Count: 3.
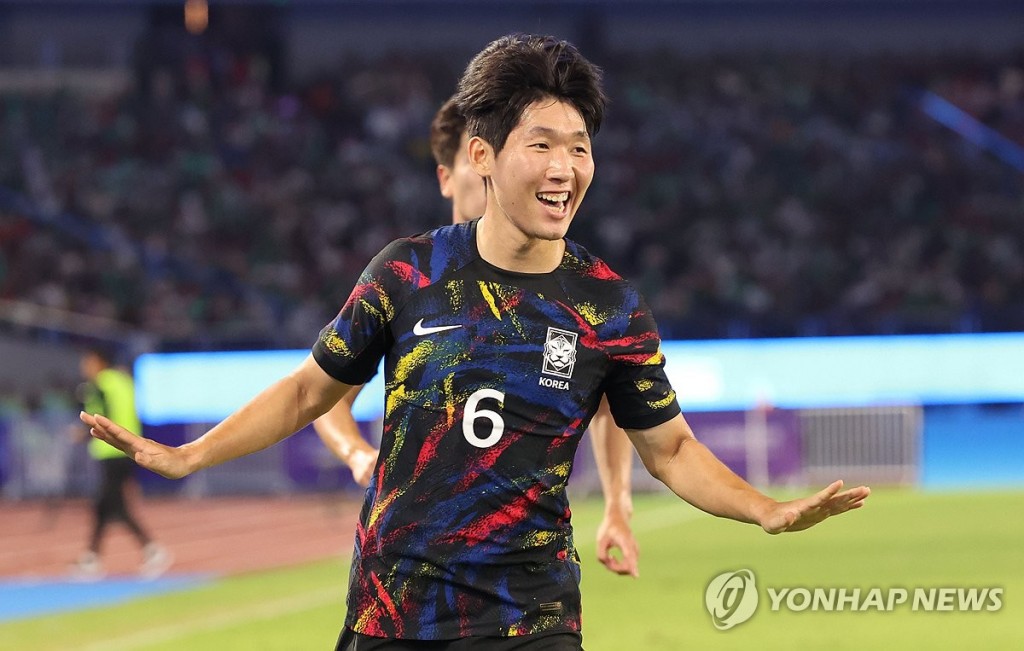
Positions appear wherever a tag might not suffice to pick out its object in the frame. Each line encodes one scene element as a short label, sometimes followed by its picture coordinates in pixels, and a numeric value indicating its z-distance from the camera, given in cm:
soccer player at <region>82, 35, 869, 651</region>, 729
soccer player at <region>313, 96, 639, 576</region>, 1025
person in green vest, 2911
